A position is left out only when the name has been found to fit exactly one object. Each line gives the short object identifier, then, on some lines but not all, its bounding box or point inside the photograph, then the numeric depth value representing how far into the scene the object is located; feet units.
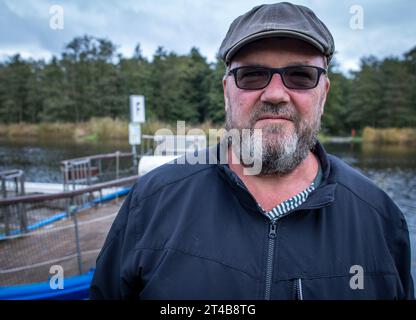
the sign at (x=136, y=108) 32.91
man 4.14
